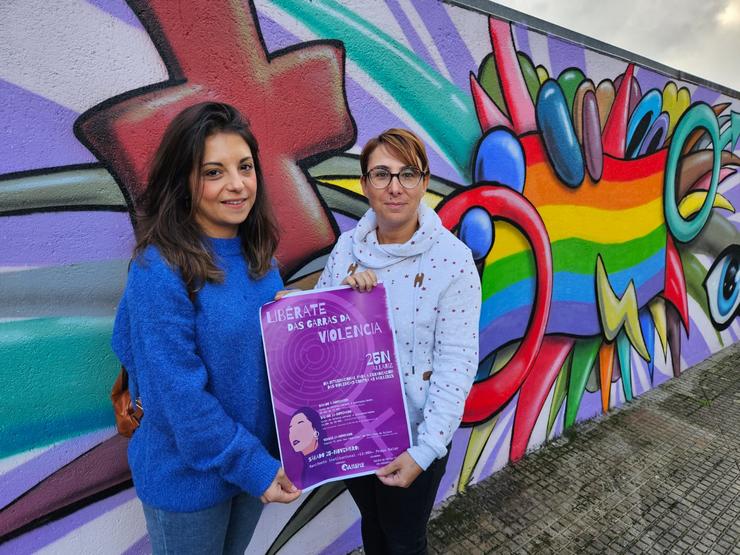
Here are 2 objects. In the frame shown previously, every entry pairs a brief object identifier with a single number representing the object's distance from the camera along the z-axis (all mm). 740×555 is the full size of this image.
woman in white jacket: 1482
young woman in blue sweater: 1129
